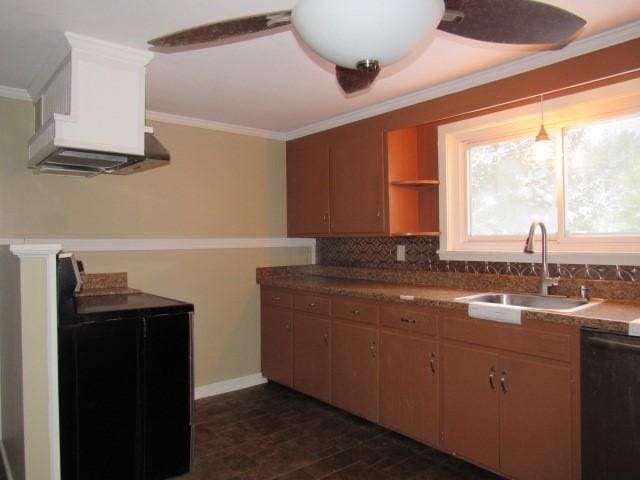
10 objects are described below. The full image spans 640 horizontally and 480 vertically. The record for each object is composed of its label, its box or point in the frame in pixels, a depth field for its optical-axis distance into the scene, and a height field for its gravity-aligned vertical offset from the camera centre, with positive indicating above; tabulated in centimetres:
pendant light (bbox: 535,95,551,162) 242 +49
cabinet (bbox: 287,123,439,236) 325 +42
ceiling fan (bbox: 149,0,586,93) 93 +49
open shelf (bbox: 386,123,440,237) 324 +40
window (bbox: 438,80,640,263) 242 +34
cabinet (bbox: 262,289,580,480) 203 -77
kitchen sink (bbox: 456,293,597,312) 240 -36
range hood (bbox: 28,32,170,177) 219 +67
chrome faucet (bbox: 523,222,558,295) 253 -21
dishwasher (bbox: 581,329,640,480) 177 -68
